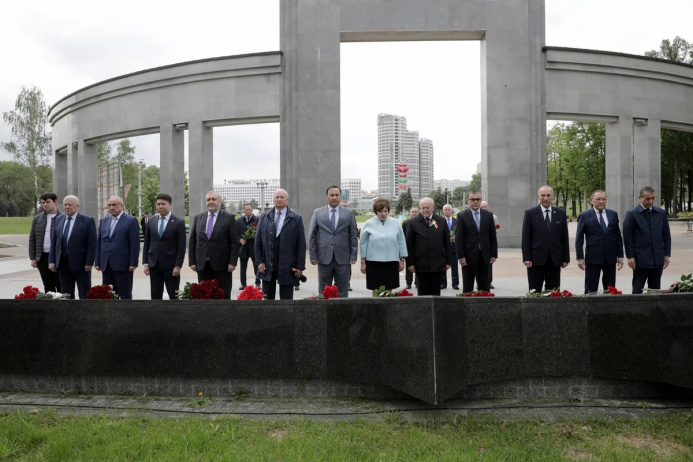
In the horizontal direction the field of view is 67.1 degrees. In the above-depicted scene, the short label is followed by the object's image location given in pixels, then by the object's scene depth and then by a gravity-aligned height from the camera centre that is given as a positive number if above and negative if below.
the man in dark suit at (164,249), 7.86 -0.52
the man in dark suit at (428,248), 7.85 -0.55
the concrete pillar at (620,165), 22.41 +1.94
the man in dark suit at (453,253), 11.45 -1.04
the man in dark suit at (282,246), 7.59 -0.48
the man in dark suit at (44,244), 8.61 -0.46
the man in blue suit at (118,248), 7.84 -0.49
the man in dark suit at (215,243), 7.83 -0.43
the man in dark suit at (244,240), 11.84 -0.60
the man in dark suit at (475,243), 8.90 -0.55
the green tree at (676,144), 47.69 +6.02
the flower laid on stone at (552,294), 5.10 -0.83
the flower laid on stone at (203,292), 5.19 -0.78
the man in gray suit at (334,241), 7.75 -0.44
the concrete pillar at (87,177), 27.02 +2.00
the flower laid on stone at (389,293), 5.16 -0.83
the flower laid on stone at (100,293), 5.27 -0.79
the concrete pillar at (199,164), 22.94 +2.21
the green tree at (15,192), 74.45 +3.96
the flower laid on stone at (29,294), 5.26 -0.79
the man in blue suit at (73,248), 7.99 -0.50
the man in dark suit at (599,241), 8.12 -0.50
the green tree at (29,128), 60.50 +10.25
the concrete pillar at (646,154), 22.77 +2.41
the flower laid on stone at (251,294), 5.12 -0.79
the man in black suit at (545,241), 7.93 -0.48
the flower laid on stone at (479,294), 5.14 -0.83
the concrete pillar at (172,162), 23.62 +2.38
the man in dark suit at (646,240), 8.02 -0.49
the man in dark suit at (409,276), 11.04 -1.39
